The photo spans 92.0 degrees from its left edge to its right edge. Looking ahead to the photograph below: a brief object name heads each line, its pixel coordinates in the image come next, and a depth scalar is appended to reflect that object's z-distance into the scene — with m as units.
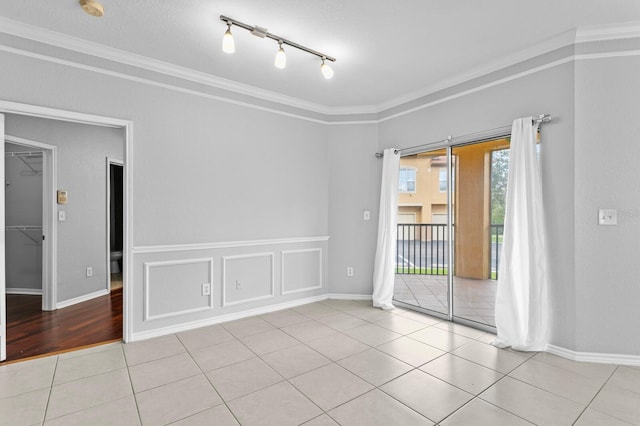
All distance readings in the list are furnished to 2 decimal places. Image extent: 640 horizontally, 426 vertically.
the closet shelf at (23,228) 4.66
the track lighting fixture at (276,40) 2.37
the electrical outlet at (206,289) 3.48
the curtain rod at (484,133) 2.80
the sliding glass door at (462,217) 3.49
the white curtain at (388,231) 4.15
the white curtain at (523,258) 2.80
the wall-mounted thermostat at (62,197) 4.10
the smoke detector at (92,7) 2.19
